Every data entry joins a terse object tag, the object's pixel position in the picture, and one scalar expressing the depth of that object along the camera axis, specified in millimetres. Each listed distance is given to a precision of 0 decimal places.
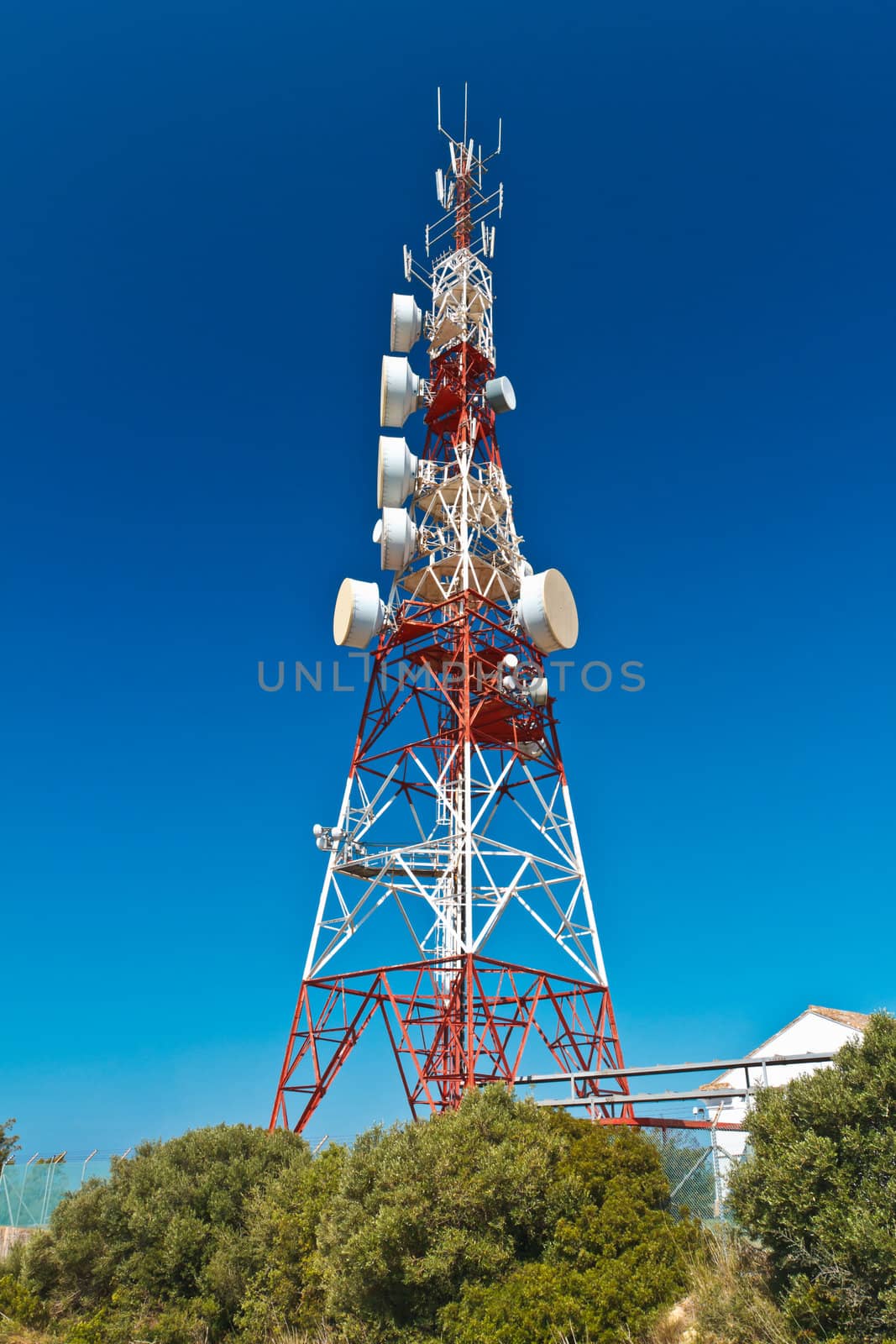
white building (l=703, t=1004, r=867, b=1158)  45531
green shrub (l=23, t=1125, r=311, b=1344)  19703
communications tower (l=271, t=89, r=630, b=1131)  26203
